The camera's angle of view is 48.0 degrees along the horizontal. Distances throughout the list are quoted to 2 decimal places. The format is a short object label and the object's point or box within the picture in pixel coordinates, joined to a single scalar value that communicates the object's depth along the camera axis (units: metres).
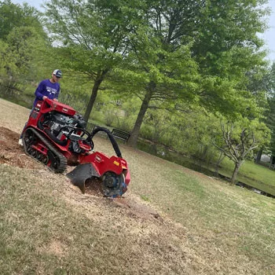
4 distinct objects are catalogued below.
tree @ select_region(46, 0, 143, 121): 15.92
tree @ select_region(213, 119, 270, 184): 17.98
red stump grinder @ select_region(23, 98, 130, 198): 5.75
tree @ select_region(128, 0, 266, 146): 15.08
